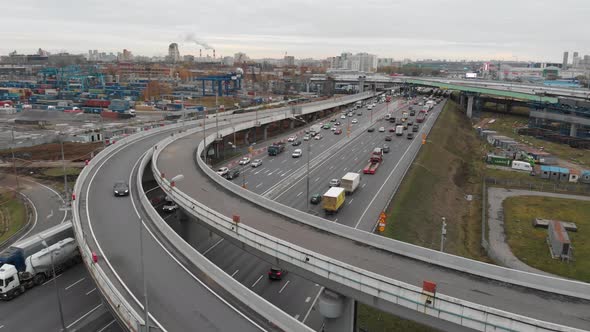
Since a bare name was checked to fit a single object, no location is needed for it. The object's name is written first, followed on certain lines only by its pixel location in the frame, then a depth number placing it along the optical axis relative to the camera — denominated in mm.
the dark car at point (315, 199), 41219
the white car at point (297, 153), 60916
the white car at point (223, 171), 50750
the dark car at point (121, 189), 33812
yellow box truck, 37688
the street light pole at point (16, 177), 53375
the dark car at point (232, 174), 49662
